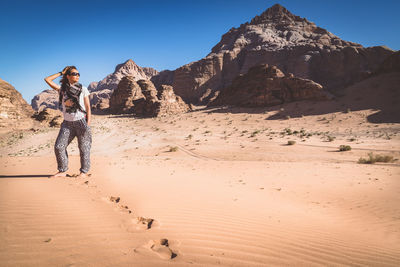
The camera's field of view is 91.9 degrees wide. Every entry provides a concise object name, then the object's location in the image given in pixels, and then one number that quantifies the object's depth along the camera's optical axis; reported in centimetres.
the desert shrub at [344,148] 1134
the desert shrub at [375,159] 867
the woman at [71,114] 429
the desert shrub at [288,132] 1837
